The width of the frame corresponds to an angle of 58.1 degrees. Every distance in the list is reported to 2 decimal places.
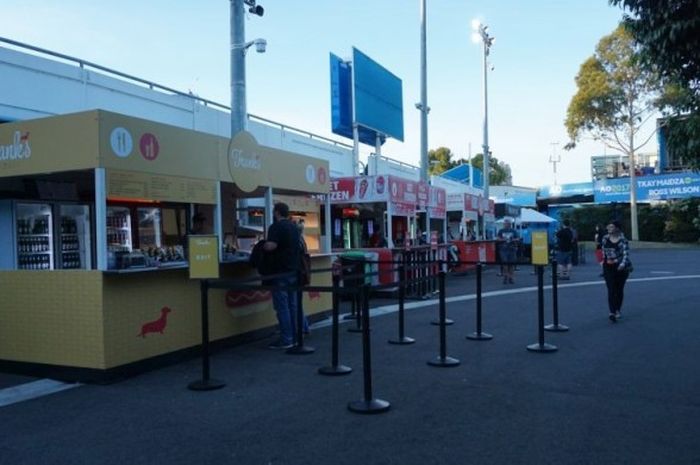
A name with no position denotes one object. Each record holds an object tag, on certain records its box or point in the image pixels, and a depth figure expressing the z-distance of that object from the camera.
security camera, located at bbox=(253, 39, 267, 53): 11.84
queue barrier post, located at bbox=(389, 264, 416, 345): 9.19
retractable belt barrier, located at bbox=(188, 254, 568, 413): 5.96
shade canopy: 32.03
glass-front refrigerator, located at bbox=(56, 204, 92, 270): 10.75
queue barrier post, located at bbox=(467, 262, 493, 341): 9.43
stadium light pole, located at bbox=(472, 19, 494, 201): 33.78
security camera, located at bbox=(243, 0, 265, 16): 12.61
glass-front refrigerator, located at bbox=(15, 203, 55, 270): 10.28
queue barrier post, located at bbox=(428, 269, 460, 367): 7.70
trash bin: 13.38
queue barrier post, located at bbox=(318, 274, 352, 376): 7.30
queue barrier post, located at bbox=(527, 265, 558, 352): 8.45
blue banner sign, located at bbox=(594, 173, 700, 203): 44.97
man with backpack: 8.88
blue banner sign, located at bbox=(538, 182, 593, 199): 51.84
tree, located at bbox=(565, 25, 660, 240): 40.84
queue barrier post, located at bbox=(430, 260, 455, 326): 10.92
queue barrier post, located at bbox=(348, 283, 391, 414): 5.85
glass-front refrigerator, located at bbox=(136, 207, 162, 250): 11.74
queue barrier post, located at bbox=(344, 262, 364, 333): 10.30
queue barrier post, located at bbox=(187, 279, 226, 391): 6.83
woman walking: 10.95
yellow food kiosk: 7.08
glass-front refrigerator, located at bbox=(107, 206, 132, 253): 11.24
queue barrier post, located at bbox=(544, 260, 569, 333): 9.77
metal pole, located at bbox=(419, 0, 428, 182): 24.09
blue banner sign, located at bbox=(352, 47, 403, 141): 20.98
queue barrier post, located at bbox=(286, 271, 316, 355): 8.64
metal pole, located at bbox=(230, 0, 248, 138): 11.50
